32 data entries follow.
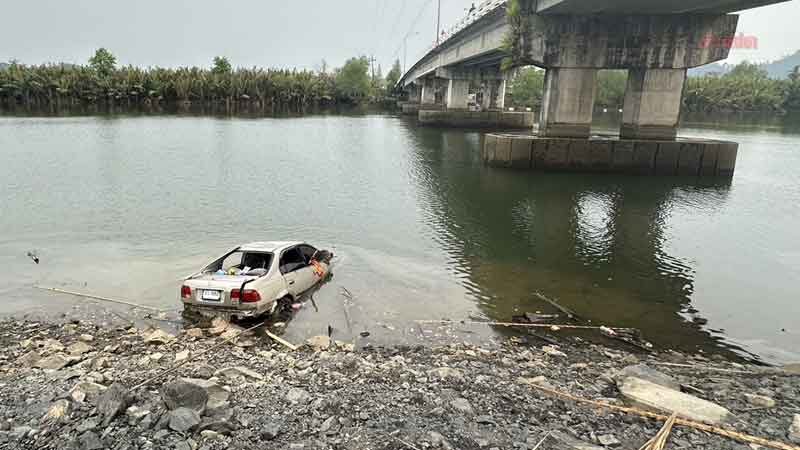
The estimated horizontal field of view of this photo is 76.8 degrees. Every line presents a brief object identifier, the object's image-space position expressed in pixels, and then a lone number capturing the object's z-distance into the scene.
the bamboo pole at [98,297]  11.56
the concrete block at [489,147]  33.59
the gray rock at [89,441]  5.32
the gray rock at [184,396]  6.18
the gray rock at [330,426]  6.06
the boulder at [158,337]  9.41
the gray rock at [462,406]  6.68
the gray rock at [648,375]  7.46
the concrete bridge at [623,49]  31.03
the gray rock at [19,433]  5.52
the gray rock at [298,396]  6.81
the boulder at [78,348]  8.87
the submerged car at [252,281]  10.05
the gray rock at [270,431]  5.86
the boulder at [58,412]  5.86
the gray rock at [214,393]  6.48
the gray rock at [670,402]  6.50
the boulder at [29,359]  8.15
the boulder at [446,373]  7.83
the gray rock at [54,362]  7.97
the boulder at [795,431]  6.04
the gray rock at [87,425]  5.60
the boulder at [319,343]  9.30
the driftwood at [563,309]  11.80
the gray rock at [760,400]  7.03
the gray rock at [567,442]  5.80
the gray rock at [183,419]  5.72
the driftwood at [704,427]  5.93
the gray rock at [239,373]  7.68
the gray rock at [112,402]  5.86
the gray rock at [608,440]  5.93
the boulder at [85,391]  6.41
